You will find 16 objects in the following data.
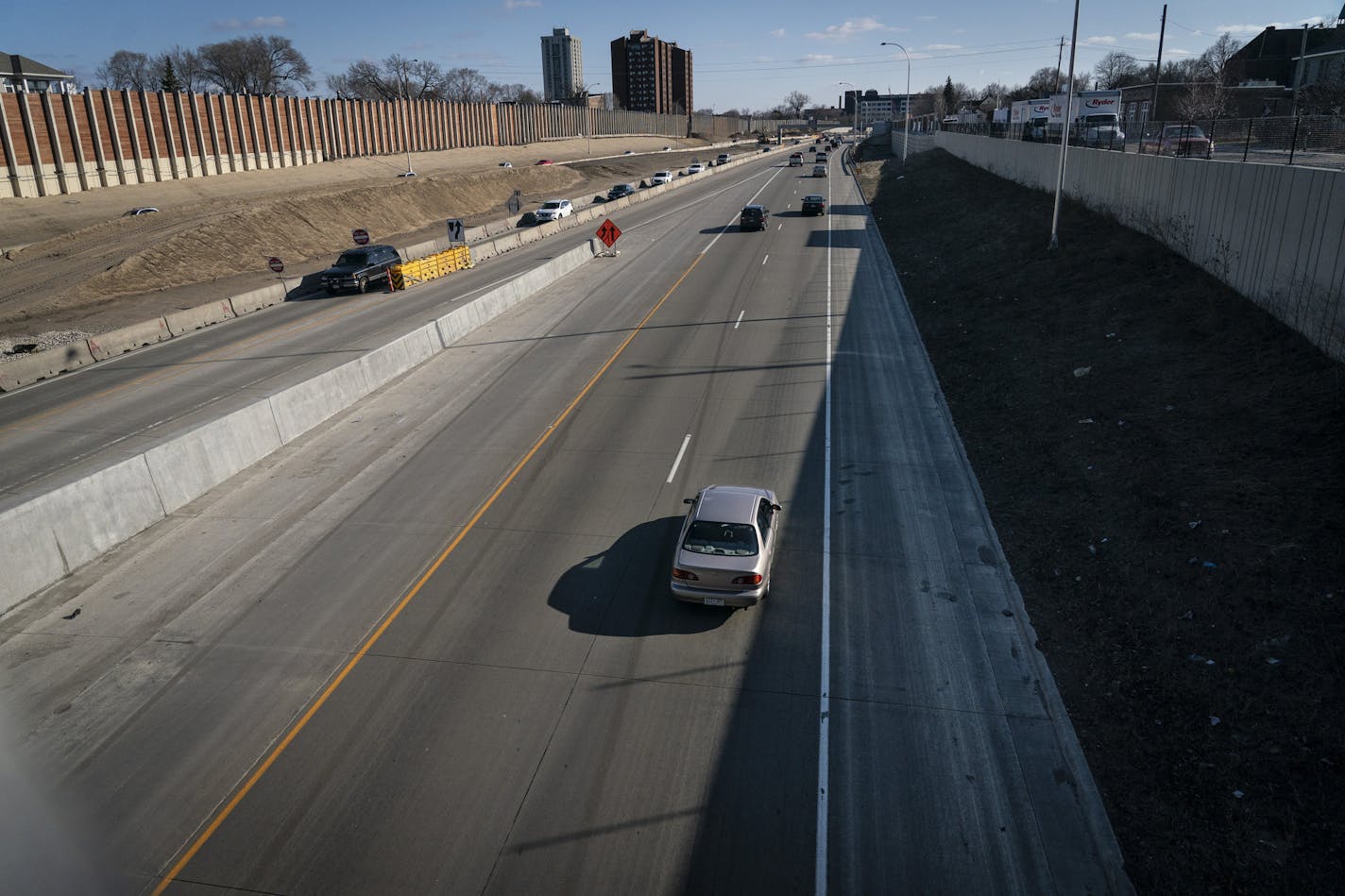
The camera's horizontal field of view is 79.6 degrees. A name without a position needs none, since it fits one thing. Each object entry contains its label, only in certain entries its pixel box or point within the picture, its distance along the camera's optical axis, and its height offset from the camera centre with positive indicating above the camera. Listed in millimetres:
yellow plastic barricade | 36912 -3573
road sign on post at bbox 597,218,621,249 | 39188 -2157
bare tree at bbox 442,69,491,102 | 169125 +20620
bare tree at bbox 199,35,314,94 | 123125 +19175
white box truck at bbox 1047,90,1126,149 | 42781 +3380
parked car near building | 25625 +1018
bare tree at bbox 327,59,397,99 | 149500 +19042
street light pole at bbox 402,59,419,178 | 86312 +7276
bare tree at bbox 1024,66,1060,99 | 106462 +16803
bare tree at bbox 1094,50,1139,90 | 114188 +16275
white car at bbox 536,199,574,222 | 55281 -1507
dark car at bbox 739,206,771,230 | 48812 -2101
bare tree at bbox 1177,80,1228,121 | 43547 +3872
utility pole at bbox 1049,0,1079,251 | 27344 -408
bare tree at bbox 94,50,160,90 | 131375 +19577
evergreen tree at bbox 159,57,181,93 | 86625 +11743
